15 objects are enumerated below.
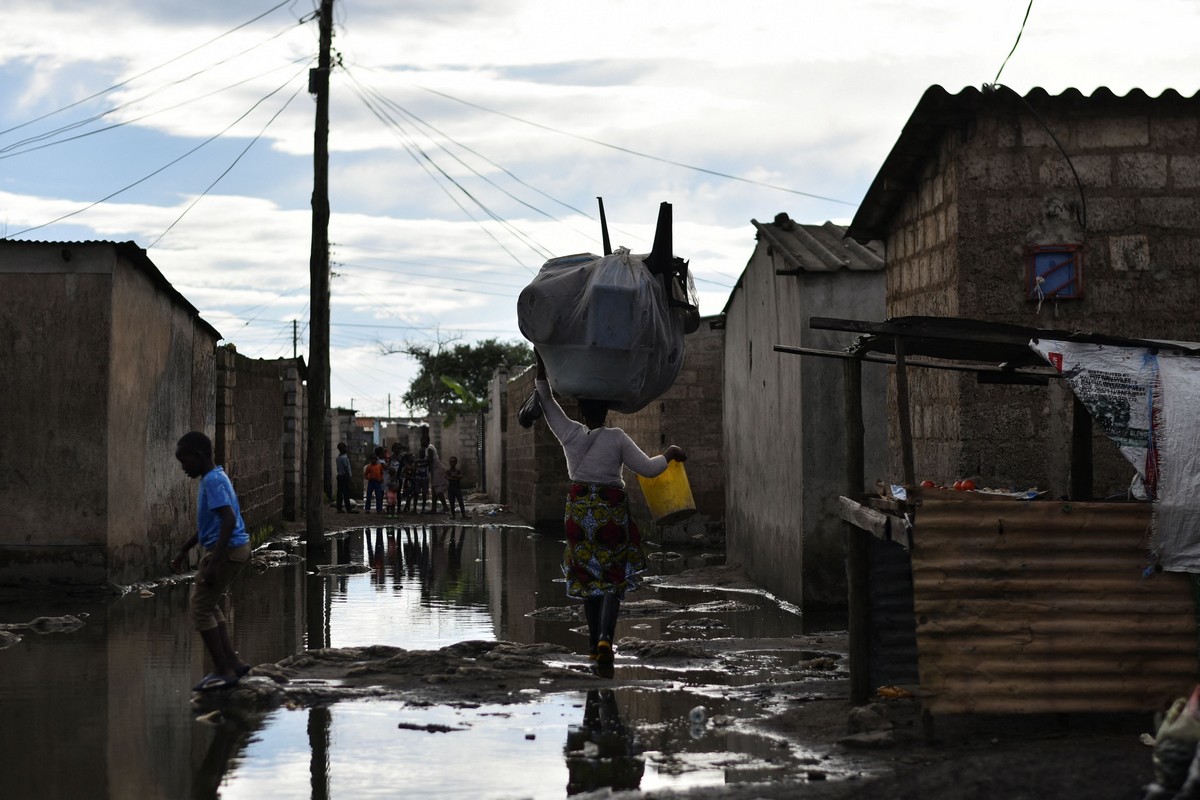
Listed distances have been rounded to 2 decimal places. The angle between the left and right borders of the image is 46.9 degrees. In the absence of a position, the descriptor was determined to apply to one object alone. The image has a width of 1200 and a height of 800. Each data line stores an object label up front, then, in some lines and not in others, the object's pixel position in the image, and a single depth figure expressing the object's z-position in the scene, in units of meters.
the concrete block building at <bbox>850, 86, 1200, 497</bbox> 8.98
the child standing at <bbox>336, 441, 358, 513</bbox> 30.70
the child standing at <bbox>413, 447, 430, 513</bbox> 30.36
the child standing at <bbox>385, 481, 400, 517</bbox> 29.66
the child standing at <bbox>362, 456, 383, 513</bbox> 29.30
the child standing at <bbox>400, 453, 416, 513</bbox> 30.33
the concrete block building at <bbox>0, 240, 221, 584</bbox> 13.45
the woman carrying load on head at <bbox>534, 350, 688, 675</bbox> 8.72
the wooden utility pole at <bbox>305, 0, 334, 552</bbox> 20.61
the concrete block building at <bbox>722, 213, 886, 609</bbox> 12.01
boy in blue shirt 7.63
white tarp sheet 6.02
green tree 72.25
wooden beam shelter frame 6.33
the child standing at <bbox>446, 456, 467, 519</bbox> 28.20
